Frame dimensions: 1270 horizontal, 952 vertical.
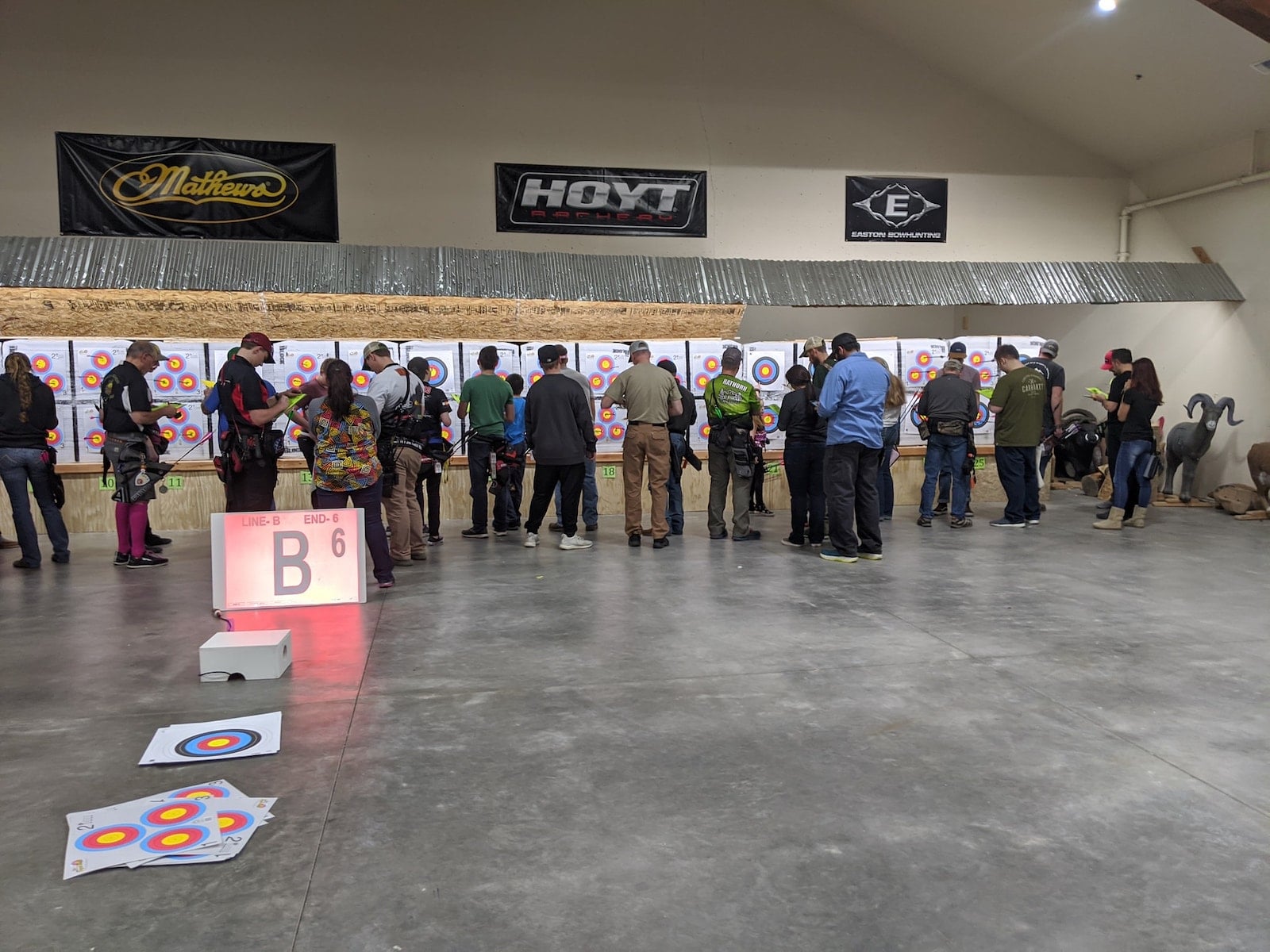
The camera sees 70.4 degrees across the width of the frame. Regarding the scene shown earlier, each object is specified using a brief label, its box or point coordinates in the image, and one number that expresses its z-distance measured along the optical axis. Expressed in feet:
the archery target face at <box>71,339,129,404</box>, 27.53
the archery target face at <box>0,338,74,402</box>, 27.25
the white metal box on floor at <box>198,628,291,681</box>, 12.48
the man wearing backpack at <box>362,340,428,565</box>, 20.81
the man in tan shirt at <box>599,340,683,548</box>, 22.94
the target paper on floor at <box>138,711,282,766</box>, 9.78
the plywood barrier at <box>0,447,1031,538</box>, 27.27
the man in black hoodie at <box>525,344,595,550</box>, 22.18
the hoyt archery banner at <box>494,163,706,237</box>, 35.27
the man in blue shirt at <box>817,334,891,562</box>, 20.53
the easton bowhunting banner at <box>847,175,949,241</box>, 38.34
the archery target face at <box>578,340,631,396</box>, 30.73
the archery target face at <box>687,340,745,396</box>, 31.17
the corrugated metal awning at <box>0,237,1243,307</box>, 28.66
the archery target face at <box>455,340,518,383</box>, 29.73
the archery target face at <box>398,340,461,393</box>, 29.43
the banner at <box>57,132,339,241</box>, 31.76
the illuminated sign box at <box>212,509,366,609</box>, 16.30
